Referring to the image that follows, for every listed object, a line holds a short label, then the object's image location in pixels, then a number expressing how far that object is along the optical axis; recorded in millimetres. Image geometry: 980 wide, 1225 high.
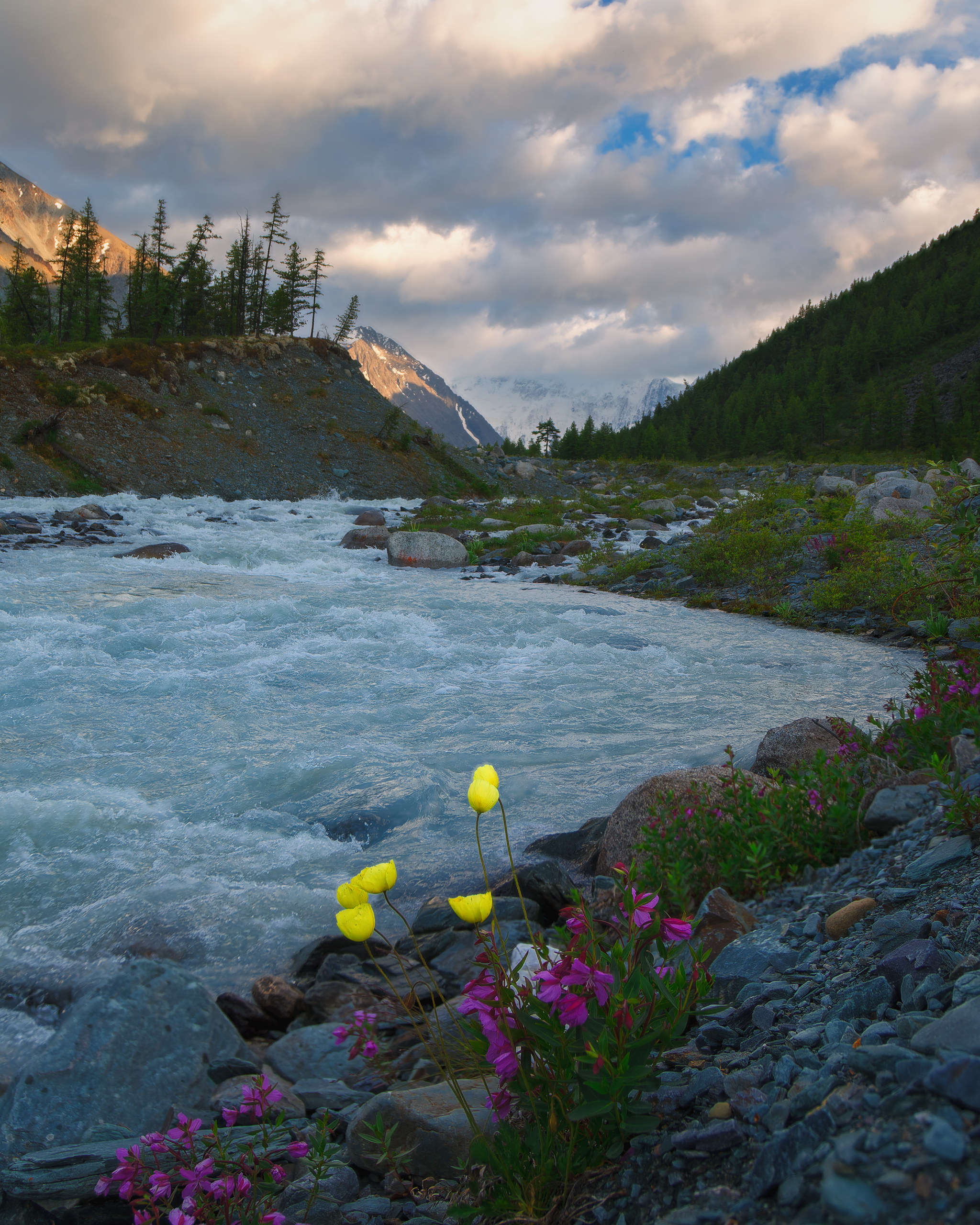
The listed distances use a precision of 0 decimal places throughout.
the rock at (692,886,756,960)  2957
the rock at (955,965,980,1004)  1643
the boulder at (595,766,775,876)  4320
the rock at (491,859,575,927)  4246
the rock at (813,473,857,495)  21797
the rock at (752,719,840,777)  5000
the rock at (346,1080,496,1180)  2043
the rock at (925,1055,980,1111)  1112
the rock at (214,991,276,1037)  3422
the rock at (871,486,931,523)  14133
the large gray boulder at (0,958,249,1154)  2447
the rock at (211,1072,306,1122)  2557
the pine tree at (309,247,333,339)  51000
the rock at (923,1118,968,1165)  1027
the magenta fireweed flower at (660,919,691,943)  1648
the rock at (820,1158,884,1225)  1004
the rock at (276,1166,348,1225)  1869
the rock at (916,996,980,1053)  1279
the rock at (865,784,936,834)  3486
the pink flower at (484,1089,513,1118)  1625
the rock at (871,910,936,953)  2238
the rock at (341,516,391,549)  19912
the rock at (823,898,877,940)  2715
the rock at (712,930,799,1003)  2502
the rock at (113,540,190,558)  16203
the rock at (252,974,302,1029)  3477
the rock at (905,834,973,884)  2811
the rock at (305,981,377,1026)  3445
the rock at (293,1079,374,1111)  2693
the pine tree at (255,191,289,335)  49312
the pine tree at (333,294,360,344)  53688
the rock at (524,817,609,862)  4938
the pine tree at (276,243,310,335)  50344
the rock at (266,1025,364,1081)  2990
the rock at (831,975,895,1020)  1867
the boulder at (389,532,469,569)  17828
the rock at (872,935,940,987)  1939
